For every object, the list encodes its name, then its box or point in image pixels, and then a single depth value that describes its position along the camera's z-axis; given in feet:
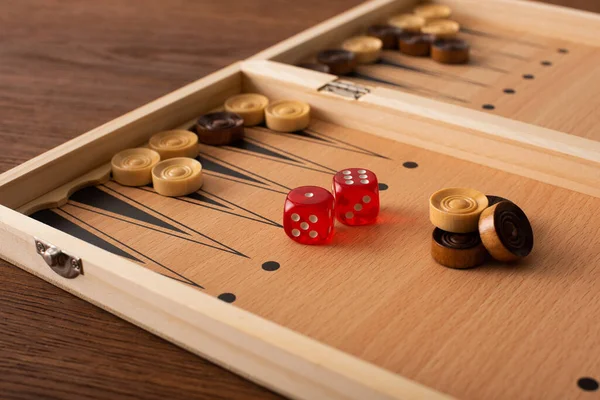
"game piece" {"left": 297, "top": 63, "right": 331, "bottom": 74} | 2.30
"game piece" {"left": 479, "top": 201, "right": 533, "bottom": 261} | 1.76
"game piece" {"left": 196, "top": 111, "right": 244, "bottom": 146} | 2.09
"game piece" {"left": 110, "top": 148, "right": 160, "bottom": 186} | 1.99
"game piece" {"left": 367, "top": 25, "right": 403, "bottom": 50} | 2.43
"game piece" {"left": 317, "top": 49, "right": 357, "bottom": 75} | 2.30
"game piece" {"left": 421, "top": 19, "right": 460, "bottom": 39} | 2.45
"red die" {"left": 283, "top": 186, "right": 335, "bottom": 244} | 1.83
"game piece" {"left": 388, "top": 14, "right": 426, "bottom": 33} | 2.48
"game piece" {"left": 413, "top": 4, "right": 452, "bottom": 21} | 2.54
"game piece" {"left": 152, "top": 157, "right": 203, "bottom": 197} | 1.96
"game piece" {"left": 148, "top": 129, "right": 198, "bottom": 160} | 2.05
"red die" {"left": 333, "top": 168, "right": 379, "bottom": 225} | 1.87
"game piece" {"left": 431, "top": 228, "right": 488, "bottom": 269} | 1.78
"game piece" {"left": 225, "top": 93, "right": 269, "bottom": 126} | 2.15
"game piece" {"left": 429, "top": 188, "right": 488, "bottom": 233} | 1.80
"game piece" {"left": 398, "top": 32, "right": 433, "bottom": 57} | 2.39
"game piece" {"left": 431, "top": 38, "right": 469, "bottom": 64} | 2.35
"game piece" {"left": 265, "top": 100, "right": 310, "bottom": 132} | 2.13
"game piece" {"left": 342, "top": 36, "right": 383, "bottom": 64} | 2.36
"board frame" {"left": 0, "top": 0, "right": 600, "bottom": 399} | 1.60
